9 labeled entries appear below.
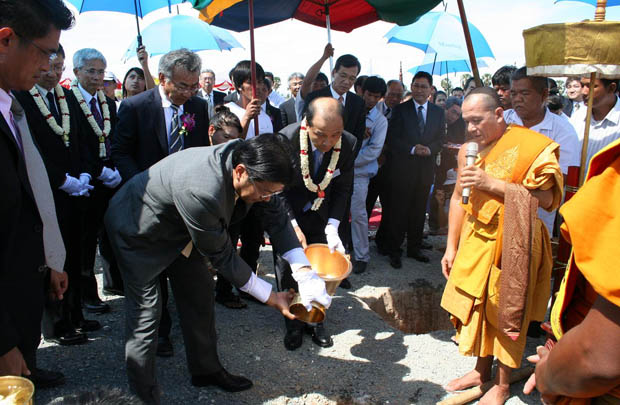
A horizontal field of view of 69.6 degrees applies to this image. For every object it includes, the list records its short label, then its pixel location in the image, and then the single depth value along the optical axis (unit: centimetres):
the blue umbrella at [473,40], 757
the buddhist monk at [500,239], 254
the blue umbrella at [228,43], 818
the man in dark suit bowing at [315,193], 350
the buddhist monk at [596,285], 103
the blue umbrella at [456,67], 1089
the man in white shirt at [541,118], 327
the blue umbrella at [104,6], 506
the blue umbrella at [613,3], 503
